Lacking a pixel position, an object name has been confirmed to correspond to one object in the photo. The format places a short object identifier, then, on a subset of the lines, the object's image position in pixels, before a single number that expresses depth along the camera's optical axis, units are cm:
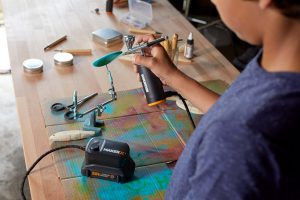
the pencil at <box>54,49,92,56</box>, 147
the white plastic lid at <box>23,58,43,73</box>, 134
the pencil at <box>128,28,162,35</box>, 163
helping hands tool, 116
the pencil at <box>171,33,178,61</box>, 141
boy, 55
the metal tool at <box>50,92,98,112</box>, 119
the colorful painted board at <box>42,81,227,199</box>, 94
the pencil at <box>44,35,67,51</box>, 149
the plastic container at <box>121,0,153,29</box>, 171
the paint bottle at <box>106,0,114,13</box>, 177
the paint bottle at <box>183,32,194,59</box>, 149
